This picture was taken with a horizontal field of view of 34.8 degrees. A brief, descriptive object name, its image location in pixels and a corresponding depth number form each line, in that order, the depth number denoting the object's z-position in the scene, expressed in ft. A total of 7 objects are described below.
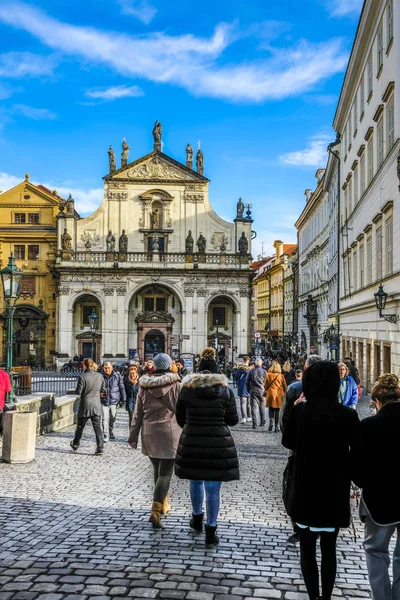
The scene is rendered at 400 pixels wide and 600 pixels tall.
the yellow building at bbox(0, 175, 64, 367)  175.52
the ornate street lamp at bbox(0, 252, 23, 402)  49.96
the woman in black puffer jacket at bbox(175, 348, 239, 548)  20.11
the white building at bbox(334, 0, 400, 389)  57.11
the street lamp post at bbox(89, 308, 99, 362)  133.30
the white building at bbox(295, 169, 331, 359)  143.23
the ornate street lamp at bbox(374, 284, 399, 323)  57.12
